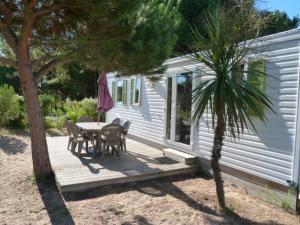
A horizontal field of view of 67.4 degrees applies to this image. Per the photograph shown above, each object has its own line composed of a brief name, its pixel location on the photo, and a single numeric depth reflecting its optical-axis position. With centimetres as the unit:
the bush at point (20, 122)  924
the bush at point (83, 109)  1014
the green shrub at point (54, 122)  960
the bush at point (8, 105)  851
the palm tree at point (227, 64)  296
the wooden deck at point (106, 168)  390
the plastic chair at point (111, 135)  491
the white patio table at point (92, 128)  512
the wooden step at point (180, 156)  484
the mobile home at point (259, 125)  341
